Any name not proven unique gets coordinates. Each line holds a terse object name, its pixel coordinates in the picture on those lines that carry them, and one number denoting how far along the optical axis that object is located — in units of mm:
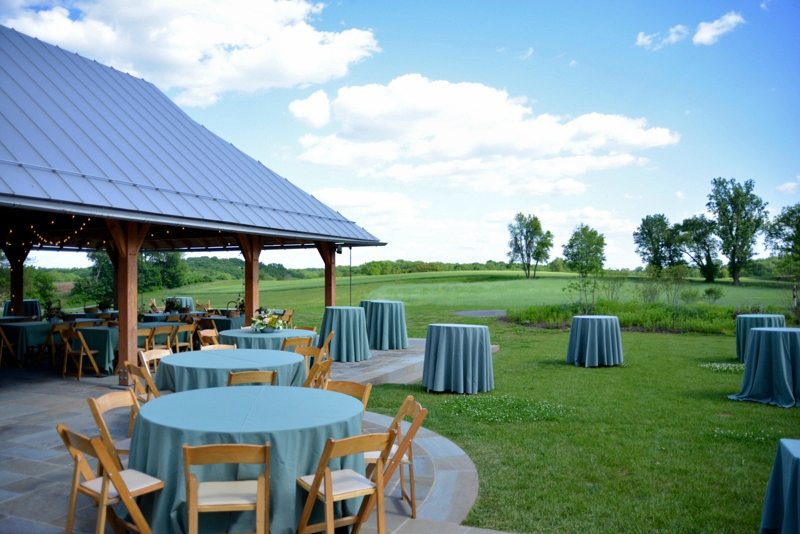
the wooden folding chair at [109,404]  3365
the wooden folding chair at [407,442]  3592
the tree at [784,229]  38459
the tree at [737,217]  47500
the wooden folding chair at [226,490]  2787
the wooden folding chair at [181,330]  10148
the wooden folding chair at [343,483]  2947
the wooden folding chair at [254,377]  5117
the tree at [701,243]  50594
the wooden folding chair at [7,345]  10758
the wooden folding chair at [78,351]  9391
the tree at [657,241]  54947
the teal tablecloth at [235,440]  3129
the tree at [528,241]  65875
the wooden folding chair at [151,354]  6160
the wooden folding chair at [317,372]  6094
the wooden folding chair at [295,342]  7926
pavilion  7938
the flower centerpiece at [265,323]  8578
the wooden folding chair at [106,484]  2879
